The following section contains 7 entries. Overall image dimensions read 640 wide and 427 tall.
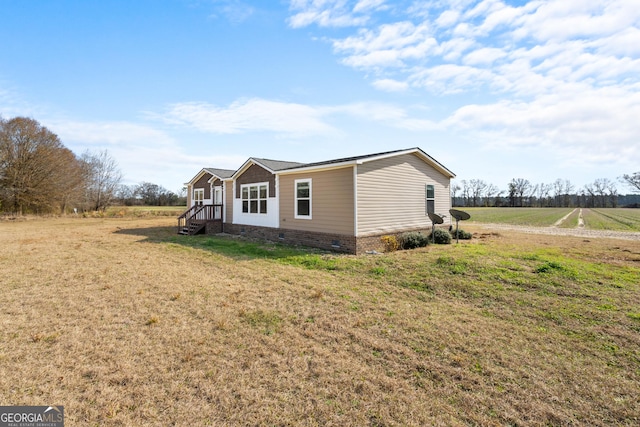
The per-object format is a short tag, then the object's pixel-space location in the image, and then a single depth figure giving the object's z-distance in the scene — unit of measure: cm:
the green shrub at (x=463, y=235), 1482
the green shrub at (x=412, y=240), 1167
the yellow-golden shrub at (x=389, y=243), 1121
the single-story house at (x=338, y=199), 1091
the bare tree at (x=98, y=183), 3788
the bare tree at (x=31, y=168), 2880
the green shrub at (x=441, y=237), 1296
